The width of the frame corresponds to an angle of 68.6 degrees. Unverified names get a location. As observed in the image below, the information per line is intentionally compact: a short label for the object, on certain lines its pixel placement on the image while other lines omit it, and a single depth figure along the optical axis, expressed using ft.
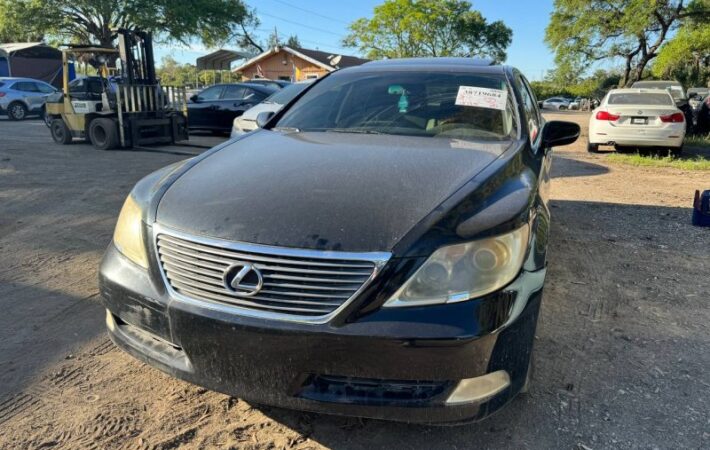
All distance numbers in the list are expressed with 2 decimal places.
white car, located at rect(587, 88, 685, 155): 33.12
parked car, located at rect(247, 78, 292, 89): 47.71
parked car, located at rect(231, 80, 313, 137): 25.95
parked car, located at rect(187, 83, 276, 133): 43.55
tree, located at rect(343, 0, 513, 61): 139.85
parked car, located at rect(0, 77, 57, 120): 63.98
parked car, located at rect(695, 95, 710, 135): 45.88
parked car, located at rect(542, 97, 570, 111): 162.81
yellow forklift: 35.29
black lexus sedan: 5.80
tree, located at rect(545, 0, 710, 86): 73.05
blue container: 17.26
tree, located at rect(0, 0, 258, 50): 87.61
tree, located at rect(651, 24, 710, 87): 71.10
